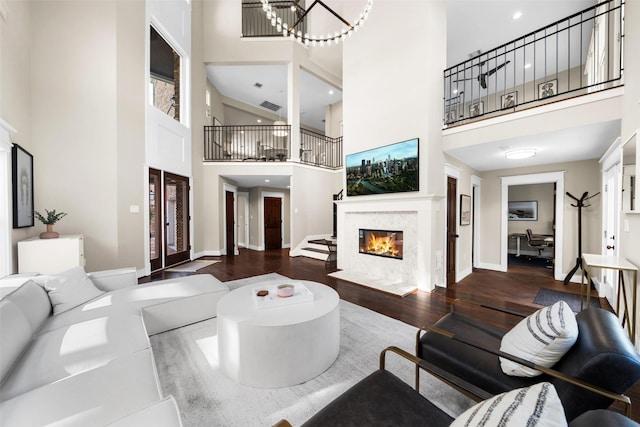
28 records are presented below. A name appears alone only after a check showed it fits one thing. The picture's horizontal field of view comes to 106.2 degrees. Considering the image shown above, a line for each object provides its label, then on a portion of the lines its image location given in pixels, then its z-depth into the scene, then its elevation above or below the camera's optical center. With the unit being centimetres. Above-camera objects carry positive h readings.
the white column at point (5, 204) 283 +8
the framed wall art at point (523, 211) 702 -2
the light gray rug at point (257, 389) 154 -129
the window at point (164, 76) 506 +307
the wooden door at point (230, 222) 714 -37
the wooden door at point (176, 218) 534 -19
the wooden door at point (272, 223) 831 -44
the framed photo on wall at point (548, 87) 546 +286
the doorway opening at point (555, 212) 462 -3
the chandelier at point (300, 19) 320 +270
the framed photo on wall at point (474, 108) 698 +300
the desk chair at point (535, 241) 626 -81
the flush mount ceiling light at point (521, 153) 364 +88
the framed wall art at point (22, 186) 307 +33
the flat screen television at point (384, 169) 393 +74
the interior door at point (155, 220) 488 -20
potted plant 332 -17
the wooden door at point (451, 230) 435 -36
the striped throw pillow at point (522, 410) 63 -55
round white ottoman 176 -101
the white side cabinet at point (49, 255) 307 -59
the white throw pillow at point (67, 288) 213 -73
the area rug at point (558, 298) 345 -134
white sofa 106 -89
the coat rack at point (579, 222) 430 -21
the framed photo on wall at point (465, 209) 479 +3
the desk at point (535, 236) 621 -74
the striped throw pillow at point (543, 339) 120 -67
